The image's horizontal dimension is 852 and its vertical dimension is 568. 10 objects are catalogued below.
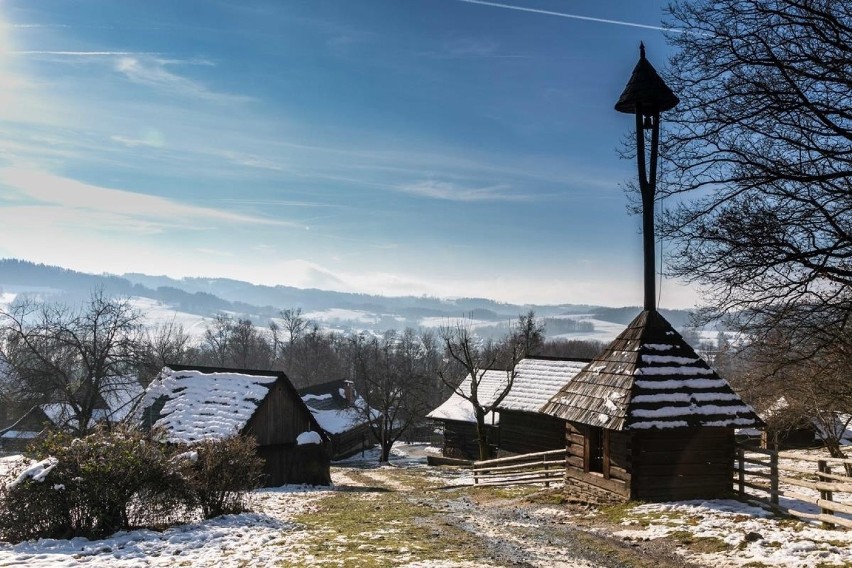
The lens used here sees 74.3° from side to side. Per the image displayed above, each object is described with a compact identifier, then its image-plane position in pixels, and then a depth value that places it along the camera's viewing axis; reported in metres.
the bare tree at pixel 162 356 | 31.73
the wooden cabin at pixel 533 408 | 34.03
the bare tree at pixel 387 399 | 45.06
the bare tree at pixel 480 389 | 33.41
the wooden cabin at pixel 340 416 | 52.94
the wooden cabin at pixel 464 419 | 41.16
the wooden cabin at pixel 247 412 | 25.75
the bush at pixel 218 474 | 14.02
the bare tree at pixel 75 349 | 30.00
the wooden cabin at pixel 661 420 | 14.32
